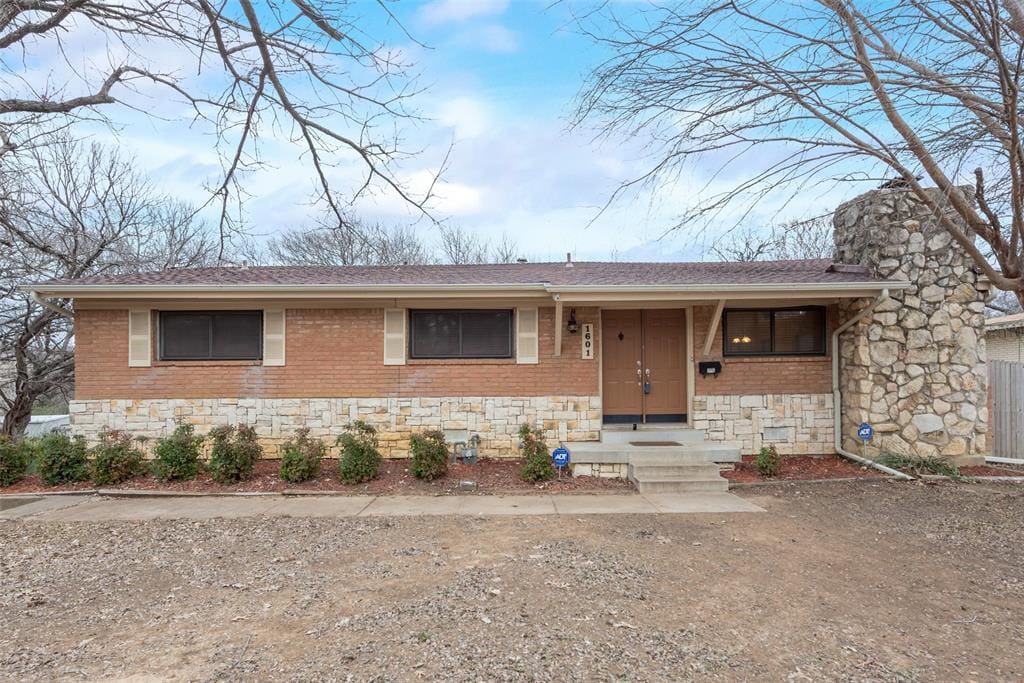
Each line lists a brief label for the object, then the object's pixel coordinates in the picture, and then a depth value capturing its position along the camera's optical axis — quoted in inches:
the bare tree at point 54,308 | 391.1
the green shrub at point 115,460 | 286.4
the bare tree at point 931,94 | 180.5
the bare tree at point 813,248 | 811.6
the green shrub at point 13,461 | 294.5
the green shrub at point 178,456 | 292.0
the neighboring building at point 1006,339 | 497.4
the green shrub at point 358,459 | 288.5
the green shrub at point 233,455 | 289.3
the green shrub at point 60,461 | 290.4
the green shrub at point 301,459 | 287.6
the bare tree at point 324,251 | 923.4
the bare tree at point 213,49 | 173.5
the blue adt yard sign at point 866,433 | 314.7
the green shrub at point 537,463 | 291.9
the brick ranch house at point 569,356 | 315.0
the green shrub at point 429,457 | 290.5
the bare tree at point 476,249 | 970.7
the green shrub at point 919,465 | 301.6
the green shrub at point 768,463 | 303.9
